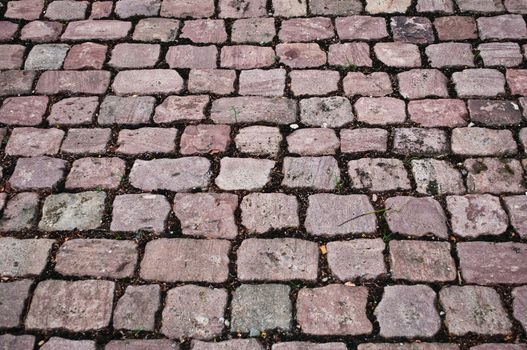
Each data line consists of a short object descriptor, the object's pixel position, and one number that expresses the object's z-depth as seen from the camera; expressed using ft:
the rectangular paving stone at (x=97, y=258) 8.20
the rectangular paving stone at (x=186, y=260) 8.12
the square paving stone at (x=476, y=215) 8.54
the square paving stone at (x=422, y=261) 8.04
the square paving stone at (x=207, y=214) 8.63
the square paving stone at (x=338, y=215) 8.59
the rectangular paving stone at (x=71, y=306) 7.63
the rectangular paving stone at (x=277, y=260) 8.08
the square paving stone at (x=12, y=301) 7.68
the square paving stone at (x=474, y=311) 7.47
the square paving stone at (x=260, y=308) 7.58
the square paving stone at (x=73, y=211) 8.77
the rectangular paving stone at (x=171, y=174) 9.26
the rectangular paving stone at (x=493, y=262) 7.98
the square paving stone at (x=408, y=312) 7.46
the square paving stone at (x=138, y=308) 7.63
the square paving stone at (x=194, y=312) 7.54
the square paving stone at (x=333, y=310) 7.53
